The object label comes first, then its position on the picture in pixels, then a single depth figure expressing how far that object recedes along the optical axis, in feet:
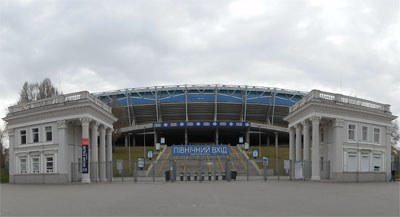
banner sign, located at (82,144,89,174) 140.46
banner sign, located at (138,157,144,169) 180.57
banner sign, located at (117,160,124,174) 152.17
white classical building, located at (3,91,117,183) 142.10
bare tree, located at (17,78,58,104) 224.53
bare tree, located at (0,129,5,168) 238.02
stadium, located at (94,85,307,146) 348.79
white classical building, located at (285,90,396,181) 144.46
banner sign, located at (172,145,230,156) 196.13
